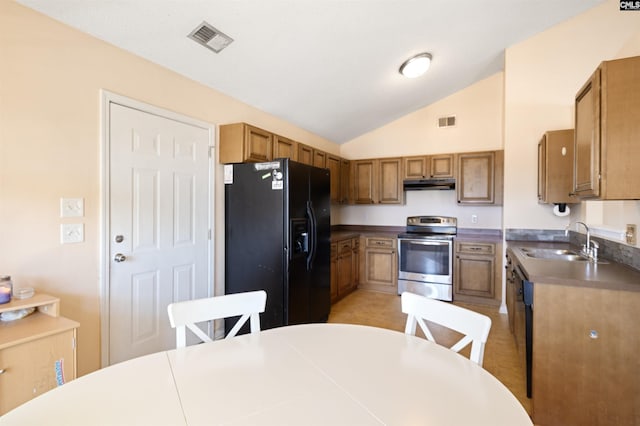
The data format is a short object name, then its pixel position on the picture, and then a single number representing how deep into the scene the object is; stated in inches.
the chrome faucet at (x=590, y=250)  87.6
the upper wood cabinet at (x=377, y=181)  186.4
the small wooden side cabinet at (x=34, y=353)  50.4
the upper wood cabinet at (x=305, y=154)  147.4
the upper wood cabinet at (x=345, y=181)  191.6
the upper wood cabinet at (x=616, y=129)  61.3
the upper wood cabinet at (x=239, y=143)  109.8
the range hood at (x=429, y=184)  173.5
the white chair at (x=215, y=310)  50.3
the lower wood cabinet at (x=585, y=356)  62.2
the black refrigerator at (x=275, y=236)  104.0
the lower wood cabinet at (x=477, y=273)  152.3
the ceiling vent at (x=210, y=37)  82.7
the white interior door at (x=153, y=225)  82.0
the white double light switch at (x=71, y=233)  71.4
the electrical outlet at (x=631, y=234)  77.4
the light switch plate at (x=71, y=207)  71.2
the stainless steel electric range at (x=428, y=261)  161.9
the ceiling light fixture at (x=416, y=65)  126.3
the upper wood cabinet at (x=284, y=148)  129.1
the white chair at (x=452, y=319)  44.7
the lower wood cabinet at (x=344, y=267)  155.0
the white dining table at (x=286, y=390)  29.9
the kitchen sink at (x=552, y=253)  102.9
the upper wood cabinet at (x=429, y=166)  172.7
